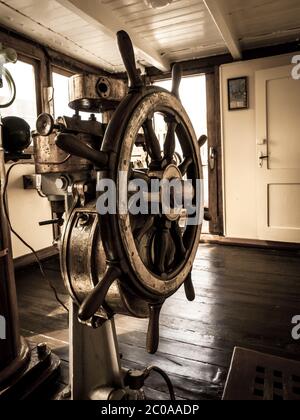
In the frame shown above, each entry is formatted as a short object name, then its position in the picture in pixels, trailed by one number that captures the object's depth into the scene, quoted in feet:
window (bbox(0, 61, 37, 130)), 11.00
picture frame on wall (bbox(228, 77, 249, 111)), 13.17
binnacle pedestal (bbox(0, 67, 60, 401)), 4.49
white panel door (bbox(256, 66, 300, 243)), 12.14
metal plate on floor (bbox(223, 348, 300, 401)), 2.89
